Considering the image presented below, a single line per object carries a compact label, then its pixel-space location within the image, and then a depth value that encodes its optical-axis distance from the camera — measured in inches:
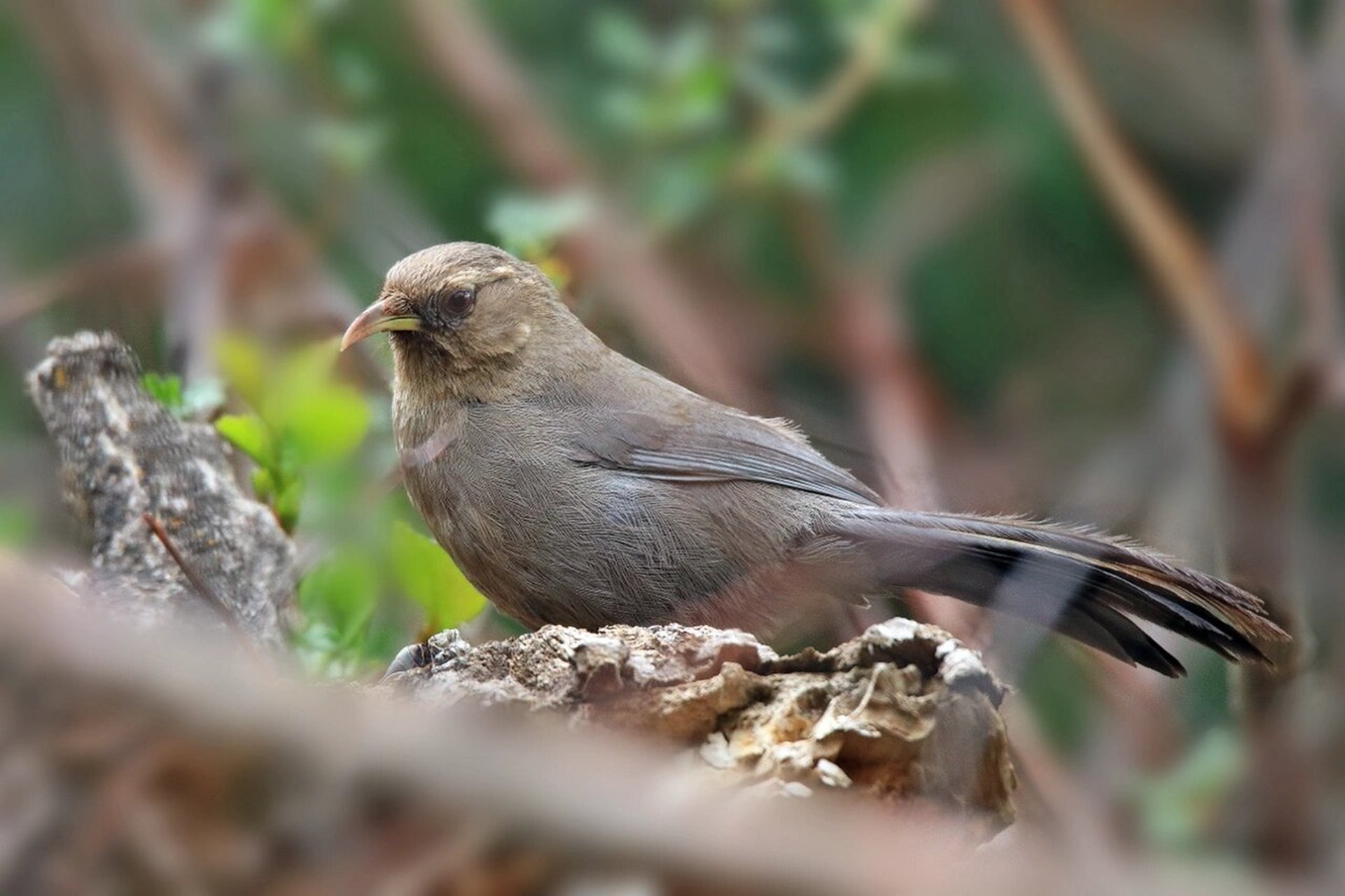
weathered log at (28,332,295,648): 280.5
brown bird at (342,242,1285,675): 290.0
